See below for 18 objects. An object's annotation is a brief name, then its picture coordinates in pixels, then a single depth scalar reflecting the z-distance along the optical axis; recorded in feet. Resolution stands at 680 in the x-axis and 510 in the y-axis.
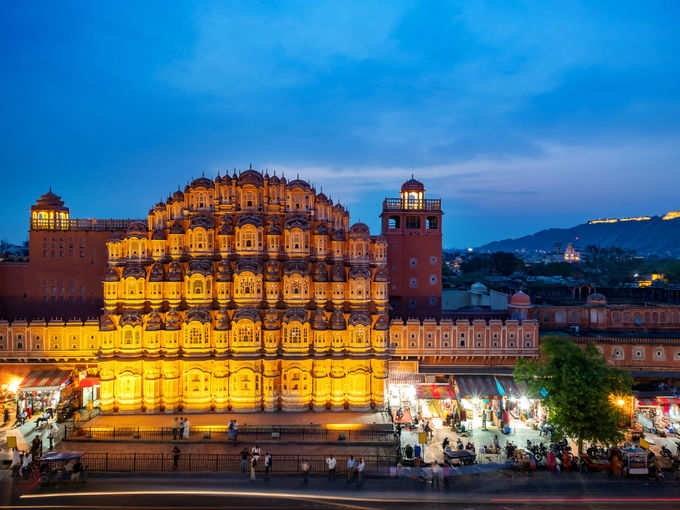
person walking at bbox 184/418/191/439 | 95.45
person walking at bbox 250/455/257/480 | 81.20
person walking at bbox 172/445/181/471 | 84.99
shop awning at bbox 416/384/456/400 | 110.99
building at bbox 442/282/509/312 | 182.60
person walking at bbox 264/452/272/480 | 82.69
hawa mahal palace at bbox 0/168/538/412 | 108.17
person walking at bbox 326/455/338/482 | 81.87
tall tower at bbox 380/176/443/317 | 140.87
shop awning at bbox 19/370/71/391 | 110.83
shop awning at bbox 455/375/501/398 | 110.52
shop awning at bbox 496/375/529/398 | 110.01
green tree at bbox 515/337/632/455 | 84.99
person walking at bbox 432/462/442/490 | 79.91
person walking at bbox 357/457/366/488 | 80.65
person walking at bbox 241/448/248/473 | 83.97
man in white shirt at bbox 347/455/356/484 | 81.46
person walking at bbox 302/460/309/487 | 80.65
